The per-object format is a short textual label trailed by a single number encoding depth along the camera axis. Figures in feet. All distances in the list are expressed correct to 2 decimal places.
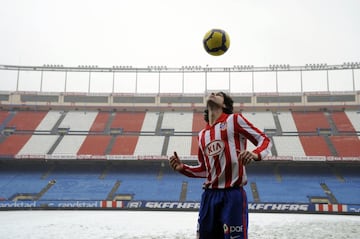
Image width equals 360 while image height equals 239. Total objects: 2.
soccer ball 18.34
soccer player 11.78
